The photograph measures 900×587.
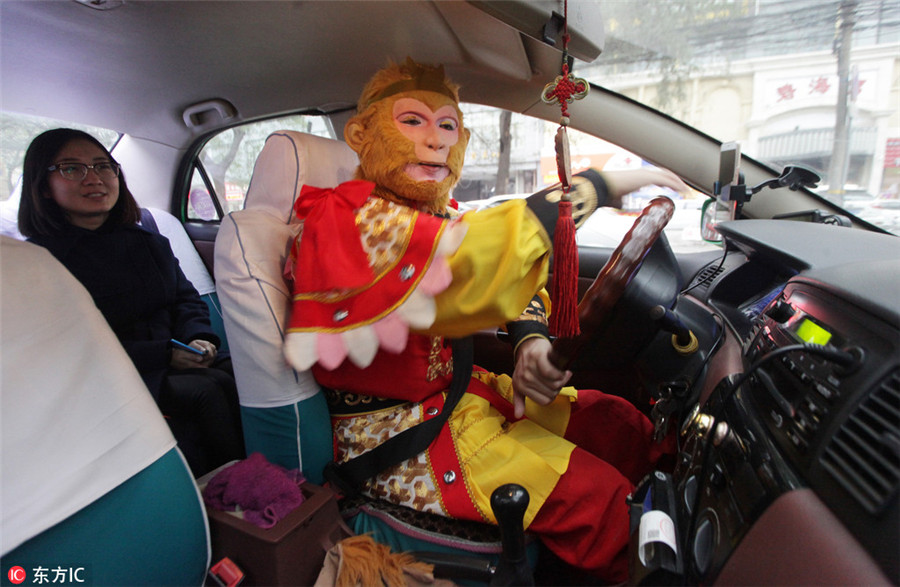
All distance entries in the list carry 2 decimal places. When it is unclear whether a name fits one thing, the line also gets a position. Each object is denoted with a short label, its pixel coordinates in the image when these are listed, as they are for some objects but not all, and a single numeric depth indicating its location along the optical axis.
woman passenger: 1.65
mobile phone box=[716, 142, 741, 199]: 1.44
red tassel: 0.84
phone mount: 1.44
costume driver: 0.81
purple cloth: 0.97
